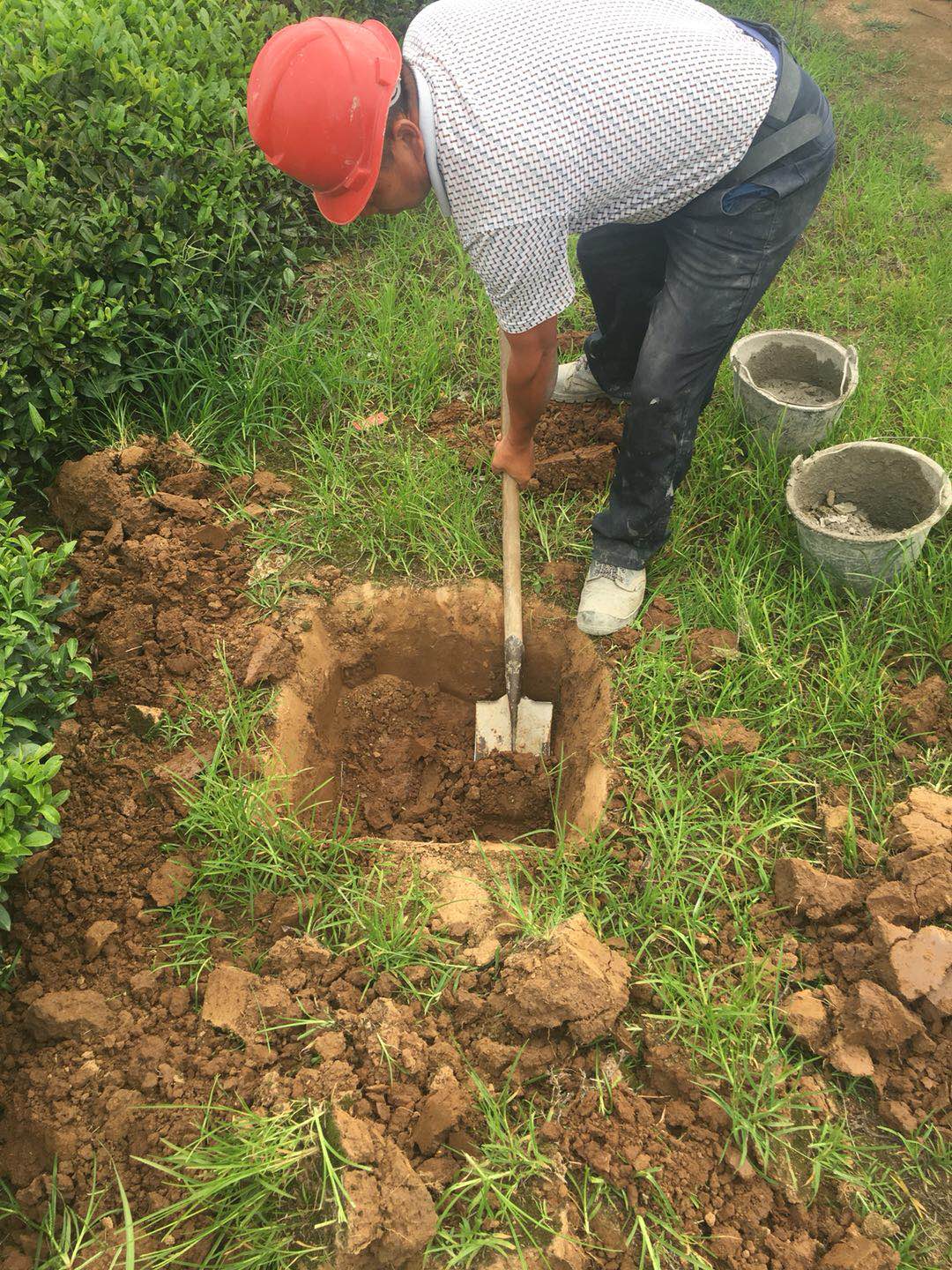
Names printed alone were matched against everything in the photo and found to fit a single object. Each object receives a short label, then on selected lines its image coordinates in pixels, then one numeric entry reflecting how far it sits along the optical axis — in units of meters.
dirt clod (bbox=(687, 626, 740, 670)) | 2.92
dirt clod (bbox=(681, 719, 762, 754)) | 2.72
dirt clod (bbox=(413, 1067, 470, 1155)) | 2.06
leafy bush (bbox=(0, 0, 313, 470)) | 3.08
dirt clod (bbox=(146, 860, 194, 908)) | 2.50
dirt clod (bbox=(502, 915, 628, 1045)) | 2.17
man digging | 2.08
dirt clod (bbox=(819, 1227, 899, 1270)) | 1.93
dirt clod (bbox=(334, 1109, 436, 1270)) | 1.90
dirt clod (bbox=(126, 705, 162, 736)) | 2.76
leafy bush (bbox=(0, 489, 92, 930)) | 2.17
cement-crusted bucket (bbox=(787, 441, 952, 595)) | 2.89
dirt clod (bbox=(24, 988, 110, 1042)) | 2.22
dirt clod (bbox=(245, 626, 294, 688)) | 2.88
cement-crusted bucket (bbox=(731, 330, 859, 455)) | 3.30
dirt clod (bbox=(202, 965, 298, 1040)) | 2.23
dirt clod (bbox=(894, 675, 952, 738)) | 2.77
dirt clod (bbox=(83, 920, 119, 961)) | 2.38
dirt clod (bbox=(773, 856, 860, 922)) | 2.38
